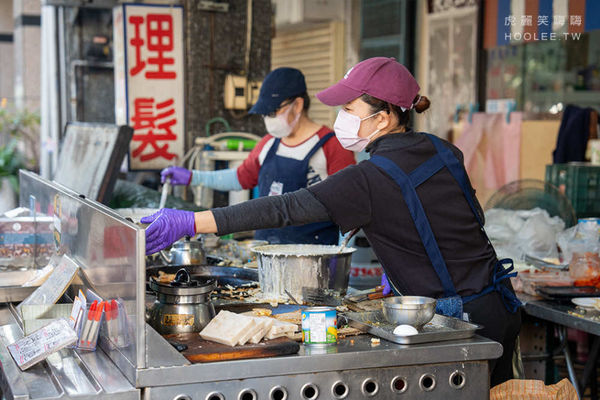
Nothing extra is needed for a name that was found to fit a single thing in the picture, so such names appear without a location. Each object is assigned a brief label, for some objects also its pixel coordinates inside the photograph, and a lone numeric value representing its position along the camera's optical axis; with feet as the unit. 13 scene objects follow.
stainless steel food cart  7.39
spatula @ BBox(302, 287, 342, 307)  10.27
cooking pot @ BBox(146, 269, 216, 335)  8.60
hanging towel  25.90
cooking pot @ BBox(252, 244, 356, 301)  10.37
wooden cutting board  7.67
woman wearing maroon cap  8.93
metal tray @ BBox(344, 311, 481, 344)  8.34
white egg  8.30
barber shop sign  21.80
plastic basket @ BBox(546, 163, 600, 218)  20.30
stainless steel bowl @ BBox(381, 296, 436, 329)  8.52
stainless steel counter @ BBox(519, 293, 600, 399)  12.18
